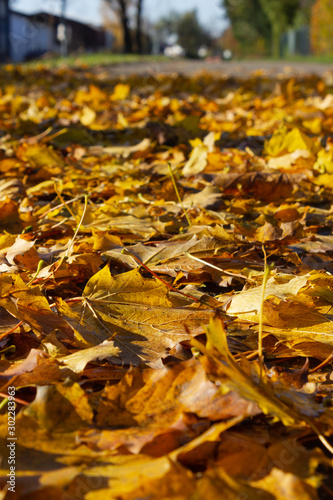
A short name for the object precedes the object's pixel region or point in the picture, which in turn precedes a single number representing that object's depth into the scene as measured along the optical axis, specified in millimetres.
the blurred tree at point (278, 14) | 32969
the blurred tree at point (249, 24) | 35750
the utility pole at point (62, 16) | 11869
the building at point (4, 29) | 16609
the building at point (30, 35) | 13828
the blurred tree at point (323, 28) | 22438
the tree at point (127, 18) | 31197
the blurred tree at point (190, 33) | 62156
